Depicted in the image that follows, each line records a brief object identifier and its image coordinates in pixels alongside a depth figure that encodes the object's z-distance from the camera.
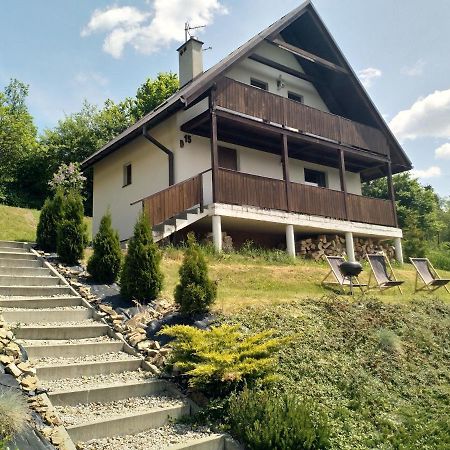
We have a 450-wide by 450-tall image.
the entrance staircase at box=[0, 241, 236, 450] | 4.42
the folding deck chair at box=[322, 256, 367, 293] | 10.37
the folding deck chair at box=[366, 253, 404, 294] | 10.70
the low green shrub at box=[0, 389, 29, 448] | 3.59
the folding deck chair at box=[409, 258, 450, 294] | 11.38
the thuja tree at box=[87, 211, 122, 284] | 8.44
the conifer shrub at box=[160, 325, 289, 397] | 5.04
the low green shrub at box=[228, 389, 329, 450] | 4.30
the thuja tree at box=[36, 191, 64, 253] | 10.16
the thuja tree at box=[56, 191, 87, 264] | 9.22
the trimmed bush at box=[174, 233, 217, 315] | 6.86
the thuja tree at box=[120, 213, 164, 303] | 7.70
